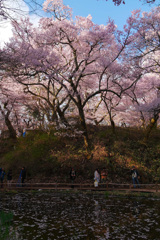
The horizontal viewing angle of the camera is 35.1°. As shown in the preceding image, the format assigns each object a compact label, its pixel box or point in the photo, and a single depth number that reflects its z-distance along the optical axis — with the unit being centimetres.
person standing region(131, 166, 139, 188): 2025
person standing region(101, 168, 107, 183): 2164
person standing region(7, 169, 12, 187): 2258
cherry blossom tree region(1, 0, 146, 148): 2181
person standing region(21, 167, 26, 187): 2270
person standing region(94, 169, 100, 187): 2109
